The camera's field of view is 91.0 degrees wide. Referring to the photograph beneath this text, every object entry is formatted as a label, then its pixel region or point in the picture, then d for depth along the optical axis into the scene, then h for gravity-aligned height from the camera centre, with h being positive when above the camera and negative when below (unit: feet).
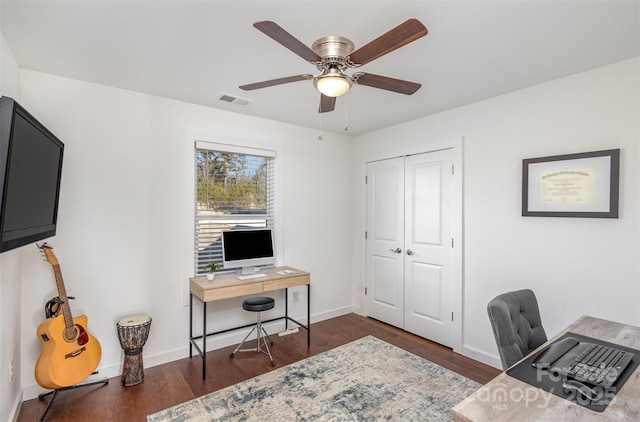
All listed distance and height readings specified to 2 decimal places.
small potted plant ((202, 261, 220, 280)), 9.96 -1.96
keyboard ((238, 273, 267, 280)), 10.23 -2.22
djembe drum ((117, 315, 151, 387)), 8.51 -3.74
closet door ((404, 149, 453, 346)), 11.16 -1.37
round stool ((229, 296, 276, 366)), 9.99 -3.18
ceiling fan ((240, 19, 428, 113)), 4.55 +2.58
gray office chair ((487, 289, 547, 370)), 5.41 -2.13
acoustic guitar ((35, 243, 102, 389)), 7.23 -3.35
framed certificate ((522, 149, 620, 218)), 7.57 +0.69
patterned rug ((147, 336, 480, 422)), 7.31 -4.76
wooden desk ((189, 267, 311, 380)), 9.22 -2.42
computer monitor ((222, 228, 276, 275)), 10.54 -1.34
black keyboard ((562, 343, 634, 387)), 4.23 -2.25
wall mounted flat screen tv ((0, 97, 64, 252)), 4.39 +0.53
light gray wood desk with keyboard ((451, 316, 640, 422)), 3.52 -2.29
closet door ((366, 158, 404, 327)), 12.87 -1.31
